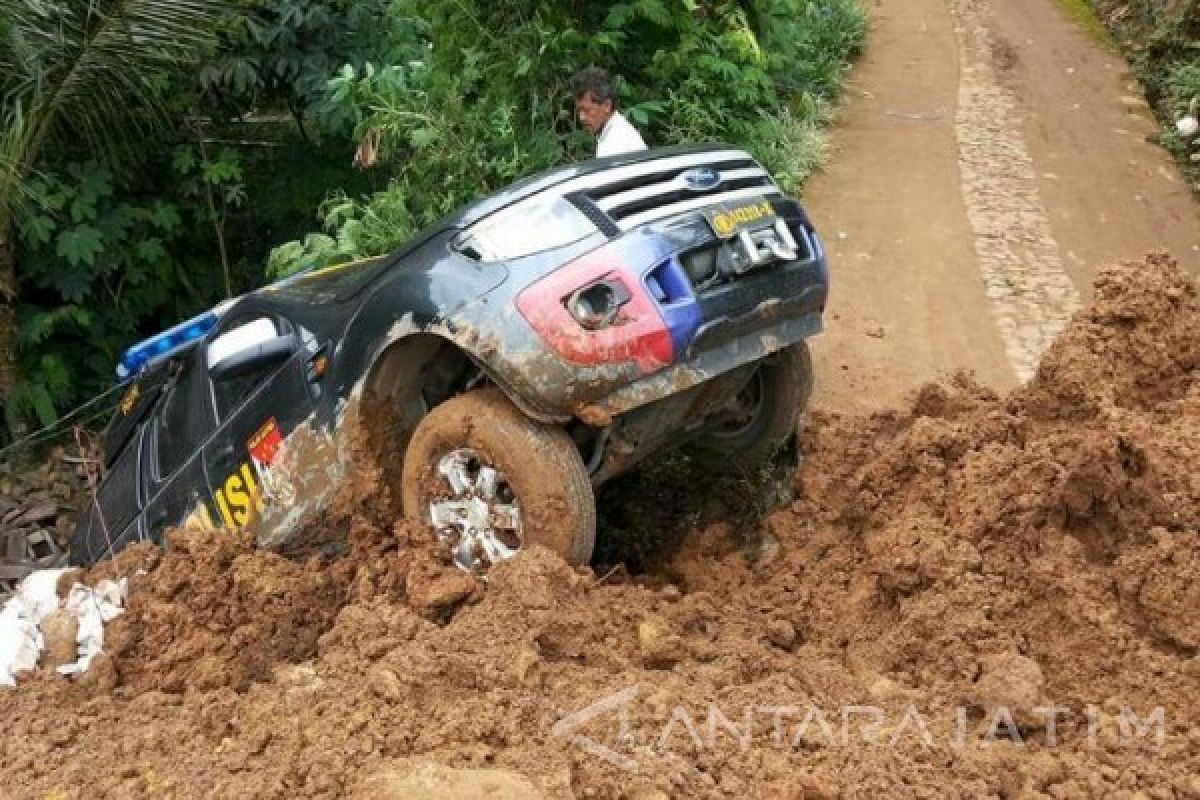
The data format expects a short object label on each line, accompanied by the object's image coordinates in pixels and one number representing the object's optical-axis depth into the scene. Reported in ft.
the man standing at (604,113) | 17.63
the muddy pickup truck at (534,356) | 11.70
